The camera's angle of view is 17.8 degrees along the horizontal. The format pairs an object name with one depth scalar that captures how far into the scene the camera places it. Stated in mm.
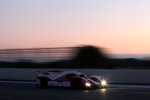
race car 24609
